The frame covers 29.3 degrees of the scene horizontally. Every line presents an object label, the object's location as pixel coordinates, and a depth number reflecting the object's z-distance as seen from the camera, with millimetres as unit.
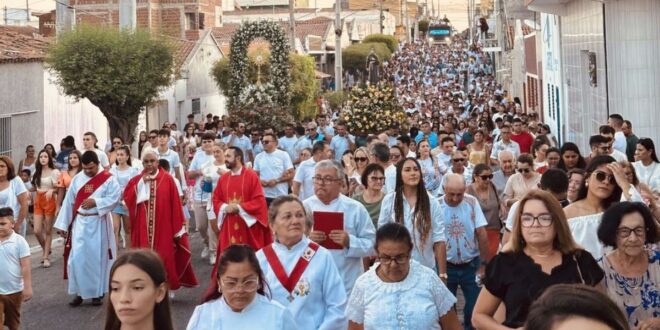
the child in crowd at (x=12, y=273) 10672
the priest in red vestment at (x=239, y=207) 12859
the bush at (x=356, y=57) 83188
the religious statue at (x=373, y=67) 68006
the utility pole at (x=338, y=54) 48094
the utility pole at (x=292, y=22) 49809
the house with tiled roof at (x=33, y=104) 27062
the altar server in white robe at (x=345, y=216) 9062
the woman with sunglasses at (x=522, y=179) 12242
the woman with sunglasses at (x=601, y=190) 8211
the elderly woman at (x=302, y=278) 7473
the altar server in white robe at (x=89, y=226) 13977
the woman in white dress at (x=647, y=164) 12227
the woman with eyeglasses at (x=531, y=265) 6168
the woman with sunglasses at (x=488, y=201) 11711
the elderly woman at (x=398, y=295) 6941
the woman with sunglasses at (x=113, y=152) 18641
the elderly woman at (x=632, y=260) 6617
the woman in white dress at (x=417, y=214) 9633
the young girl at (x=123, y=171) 16109
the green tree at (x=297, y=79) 44531
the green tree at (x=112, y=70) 27141
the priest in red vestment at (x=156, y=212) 13859
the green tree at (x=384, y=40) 93625
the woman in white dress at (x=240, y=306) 5887
